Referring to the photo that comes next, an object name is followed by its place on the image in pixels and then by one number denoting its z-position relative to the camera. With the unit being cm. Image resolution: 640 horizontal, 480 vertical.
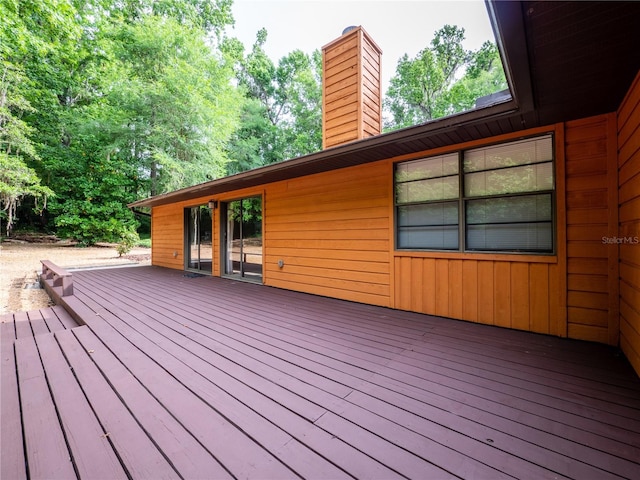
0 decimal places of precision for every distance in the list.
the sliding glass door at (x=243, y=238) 594
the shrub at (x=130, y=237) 1316
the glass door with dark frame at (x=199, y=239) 695
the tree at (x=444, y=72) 1455
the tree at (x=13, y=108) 693
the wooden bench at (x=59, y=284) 413
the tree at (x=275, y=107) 1698
